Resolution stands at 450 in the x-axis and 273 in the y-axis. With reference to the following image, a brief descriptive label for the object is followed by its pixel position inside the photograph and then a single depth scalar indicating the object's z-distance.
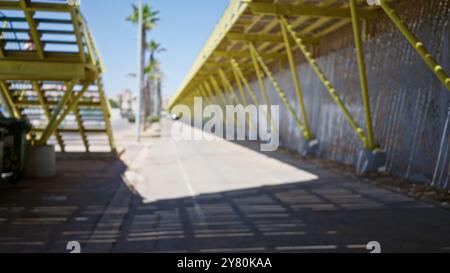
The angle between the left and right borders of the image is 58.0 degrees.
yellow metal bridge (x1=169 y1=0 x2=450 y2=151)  10.93
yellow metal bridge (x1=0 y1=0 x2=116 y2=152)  9.52
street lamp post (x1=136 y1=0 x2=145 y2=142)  24.09
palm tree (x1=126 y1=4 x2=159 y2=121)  39.28
